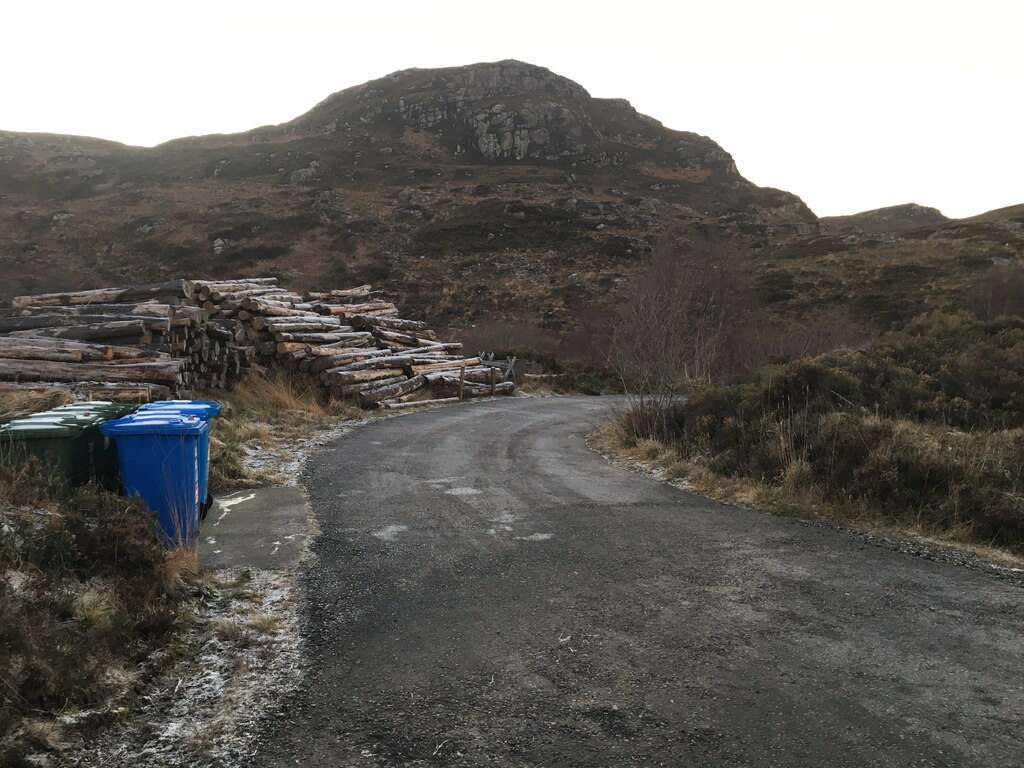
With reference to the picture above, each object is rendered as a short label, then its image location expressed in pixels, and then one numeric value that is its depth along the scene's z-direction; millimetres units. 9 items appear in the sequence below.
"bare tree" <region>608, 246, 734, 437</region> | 12109
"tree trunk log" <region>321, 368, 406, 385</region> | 16375
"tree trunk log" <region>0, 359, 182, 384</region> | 10500
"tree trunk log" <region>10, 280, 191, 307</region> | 13578
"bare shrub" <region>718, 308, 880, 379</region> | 19531
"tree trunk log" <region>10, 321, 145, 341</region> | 11398
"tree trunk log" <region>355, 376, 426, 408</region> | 16455
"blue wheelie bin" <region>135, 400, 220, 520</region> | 6453
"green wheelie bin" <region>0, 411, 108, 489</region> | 5172
